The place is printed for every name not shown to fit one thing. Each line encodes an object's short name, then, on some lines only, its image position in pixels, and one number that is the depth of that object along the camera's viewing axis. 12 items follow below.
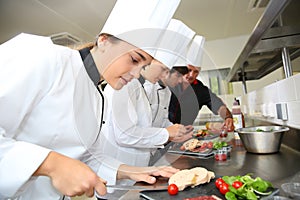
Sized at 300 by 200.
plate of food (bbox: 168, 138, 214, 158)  1.04
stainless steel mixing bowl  0.94
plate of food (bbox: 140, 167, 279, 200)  0.52
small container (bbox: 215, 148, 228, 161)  0.93
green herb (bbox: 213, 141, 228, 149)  1.07
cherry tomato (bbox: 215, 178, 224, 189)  0.57
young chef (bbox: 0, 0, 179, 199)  0.46
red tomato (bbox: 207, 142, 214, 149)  1.14
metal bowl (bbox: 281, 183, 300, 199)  0.50
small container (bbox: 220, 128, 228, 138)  1.59
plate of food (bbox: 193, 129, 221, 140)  1.53
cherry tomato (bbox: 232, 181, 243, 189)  0.53
